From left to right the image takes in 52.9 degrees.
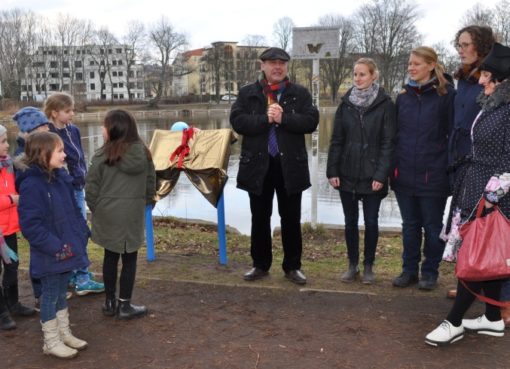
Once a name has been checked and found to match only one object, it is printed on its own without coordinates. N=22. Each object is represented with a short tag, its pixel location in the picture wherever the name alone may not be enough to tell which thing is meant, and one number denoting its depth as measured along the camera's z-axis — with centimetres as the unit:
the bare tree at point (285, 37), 8162
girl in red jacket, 386
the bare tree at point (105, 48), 8956
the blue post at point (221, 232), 532
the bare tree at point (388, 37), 5844
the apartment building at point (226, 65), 8225
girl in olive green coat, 385
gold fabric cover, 521
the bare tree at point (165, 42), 8583
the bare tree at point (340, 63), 6588
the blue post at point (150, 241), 557
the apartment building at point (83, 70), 8388
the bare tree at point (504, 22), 5025
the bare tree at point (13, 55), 6931
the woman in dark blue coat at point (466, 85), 398
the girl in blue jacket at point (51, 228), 334
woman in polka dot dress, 344
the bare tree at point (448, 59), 5136
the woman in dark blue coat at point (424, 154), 430
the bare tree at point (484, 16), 4858
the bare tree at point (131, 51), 8869
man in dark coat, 460
